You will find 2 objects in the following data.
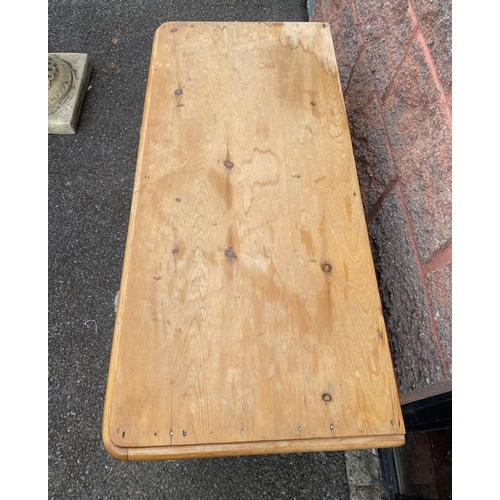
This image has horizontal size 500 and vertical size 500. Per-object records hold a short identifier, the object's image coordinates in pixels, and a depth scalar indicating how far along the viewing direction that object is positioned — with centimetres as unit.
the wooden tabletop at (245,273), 95
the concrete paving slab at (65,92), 229
